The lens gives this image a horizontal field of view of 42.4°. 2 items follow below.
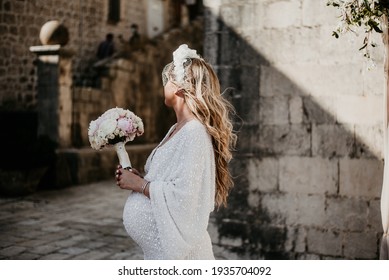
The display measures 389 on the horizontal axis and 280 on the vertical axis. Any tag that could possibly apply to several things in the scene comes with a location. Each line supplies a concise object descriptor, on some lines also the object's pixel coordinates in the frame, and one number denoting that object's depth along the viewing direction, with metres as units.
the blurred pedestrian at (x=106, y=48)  13.84
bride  2.46
